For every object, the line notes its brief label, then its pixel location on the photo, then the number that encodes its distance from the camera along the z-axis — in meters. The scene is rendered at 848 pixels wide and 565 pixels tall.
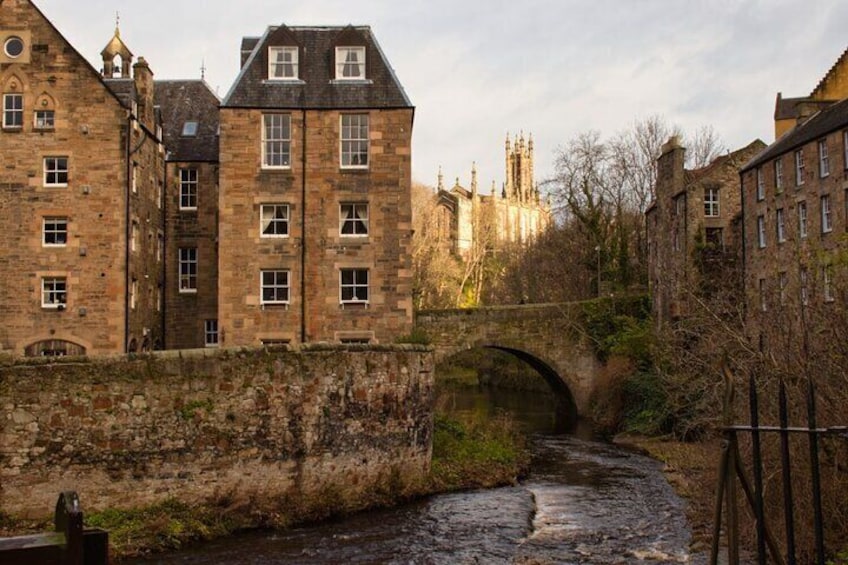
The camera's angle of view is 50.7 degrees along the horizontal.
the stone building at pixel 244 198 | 29.84
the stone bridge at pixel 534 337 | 34.72
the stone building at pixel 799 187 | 30.19
